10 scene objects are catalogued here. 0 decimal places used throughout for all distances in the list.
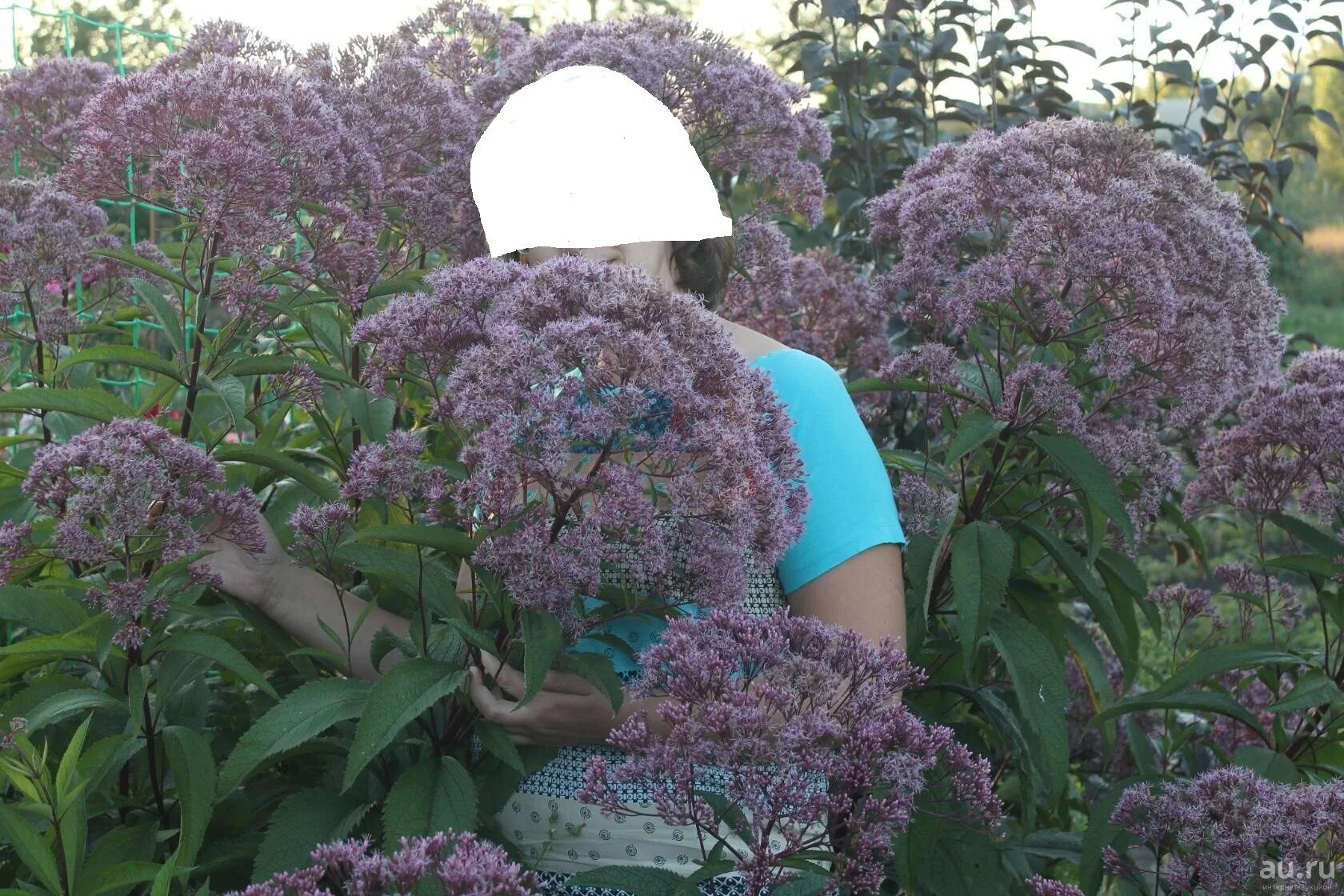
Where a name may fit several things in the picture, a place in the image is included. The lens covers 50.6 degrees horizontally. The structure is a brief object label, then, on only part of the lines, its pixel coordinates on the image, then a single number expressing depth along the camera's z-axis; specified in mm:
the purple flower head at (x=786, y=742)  1836
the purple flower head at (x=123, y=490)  2244
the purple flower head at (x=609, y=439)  2033
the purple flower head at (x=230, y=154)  2795
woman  2607
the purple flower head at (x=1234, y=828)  1968
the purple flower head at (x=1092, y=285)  3102
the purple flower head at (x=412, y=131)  3512
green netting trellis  3807
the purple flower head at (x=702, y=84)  3848
